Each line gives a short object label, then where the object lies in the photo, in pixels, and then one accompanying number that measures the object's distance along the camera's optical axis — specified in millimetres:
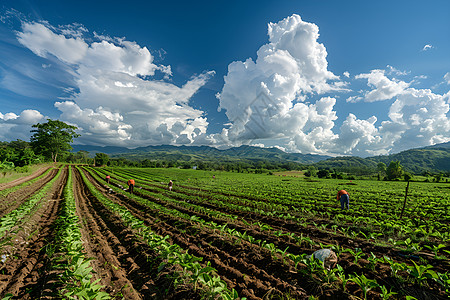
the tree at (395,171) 79175
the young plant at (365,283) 3811
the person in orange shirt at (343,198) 13766
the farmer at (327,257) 5082
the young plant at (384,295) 3686
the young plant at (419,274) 3949
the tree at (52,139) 63200
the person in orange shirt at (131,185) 21647
